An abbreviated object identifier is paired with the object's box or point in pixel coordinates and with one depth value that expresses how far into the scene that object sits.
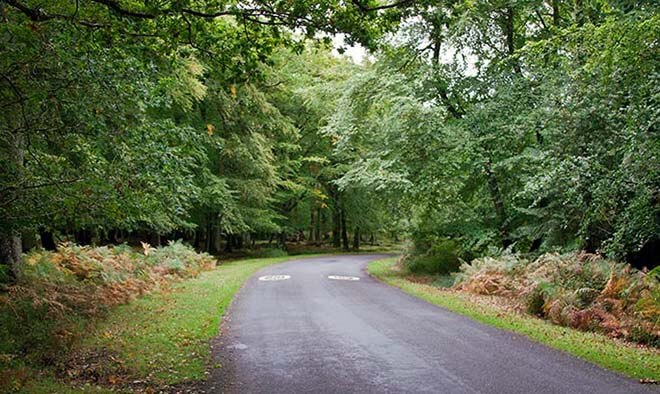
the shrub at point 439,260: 19.12
